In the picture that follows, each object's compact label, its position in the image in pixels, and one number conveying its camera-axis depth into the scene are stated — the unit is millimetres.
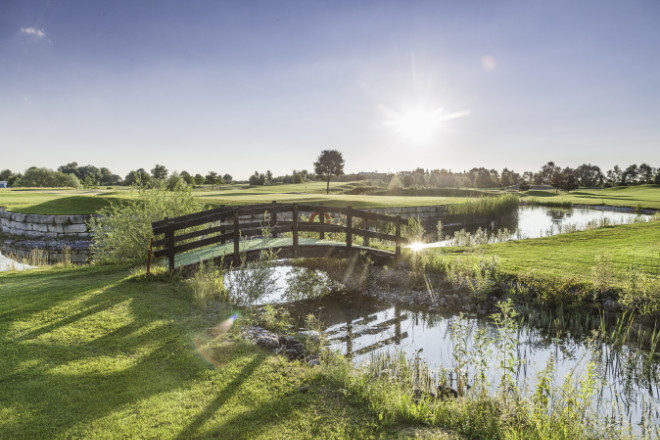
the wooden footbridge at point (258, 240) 10648
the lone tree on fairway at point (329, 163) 73000
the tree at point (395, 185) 60850
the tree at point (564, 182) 70238
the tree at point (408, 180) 85275
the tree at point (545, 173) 125981
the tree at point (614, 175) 106431
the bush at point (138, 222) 11898
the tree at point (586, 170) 151500
